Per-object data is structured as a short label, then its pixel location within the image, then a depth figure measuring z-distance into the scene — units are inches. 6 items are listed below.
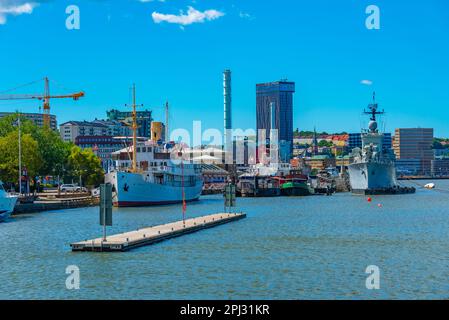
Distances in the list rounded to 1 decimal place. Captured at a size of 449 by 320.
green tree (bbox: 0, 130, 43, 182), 4215.1
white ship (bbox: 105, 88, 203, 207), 3927.2
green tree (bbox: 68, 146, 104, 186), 5221.5
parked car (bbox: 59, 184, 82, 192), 5364.2
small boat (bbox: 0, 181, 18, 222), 2834.6
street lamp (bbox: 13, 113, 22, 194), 3904.8
